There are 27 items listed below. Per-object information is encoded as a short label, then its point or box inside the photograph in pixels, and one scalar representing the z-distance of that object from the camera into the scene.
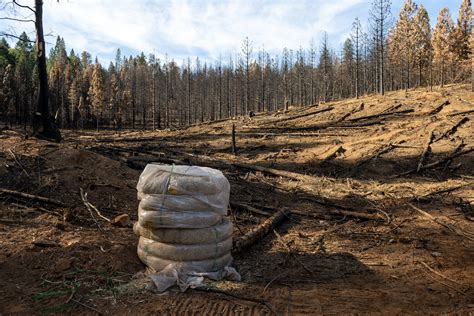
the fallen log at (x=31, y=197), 6.79
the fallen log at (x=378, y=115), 22.38
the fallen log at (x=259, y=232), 5.79
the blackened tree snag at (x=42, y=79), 10.79
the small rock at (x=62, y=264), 4.54
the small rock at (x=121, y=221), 6.30
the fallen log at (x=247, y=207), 8.20
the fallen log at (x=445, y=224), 6.72
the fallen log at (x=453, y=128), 15.73
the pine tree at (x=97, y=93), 60.84
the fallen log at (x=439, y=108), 20.65
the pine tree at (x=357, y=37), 47.03
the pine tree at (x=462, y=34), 43.47
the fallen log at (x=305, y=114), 28.56
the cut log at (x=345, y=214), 7.97
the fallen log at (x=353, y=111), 24.27
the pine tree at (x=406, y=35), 44.09
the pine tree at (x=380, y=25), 37.31
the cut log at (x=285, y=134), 20.47
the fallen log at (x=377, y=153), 14.64
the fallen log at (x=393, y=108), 23.52
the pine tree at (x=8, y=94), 54.79
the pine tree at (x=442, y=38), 43.42
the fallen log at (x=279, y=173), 12.69
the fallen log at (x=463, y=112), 18.55
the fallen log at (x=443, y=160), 13.33
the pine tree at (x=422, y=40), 44.75
